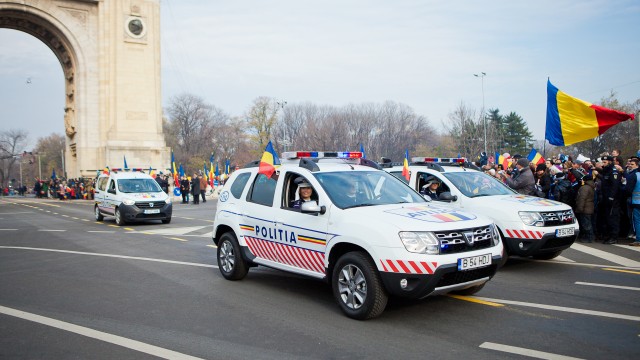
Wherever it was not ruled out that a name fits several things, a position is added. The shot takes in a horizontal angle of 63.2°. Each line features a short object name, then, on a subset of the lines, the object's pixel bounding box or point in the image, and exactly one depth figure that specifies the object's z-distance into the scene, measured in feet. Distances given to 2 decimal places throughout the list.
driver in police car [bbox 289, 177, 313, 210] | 22.68
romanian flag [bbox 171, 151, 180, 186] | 134.06
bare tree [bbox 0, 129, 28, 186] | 323.37
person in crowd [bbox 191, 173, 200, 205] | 99.50
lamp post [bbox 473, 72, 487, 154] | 173.67
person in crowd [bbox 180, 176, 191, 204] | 105.60
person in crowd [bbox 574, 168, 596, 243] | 38.24
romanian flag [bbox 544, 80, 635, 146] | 39.19
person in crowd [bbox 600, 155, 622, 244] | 37.93
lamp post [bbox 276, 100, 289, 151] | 247.17
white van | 58.49
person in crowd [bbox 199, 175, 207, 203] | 107.65
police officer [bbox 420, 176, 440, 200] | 33.60
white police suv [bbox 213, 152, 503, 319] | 18.28
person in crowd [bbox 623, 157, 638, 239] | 36.47
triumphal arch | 131.34
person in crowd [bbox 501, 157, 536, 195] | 38.40
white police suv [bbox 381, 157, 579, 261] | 27.50
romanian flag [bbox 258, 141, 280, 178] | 25.08
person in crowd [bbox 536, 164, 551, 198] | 42.09
